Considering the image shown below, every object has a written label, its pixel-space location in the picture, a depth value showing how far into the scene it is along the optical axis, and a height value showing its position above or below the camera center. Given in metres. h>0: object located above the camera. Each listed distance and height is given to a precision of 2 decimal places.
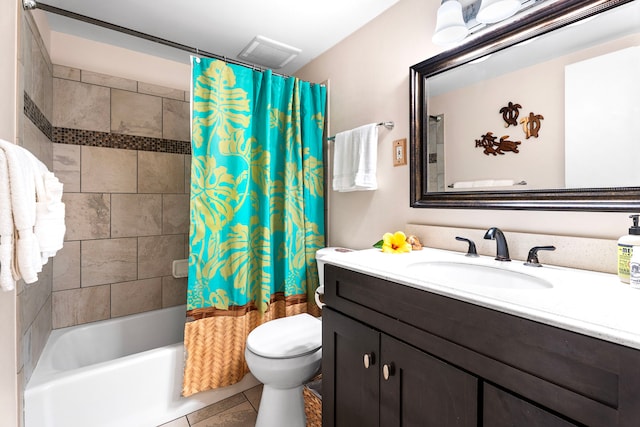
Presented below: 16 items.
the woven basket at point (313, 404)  1.45 -0.95
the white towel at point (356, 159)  1.75 +0.32
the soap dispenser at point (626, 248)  0.85 -0.11
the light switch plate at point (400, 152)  1.63 +0.33
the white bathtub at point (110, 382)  1.36 -0.88
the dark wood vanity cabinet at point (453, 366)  0.56 -0.38
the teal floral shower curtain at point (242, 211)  1.68 +0.01
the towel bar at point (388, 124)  1.70 +0.50
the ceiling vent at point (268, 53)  2.04 +1.16
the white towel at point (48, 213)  0.98 +0.00
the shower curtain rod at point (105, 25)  1.37 +0.98
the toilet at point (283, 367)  1.39 -0.73
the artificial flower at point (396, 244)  1.37 -0.15
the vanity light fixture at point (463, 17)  1.17 +0.81
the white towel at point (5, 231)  0.84 -0.05
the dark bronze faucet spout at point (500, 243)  1.15 -0.12
